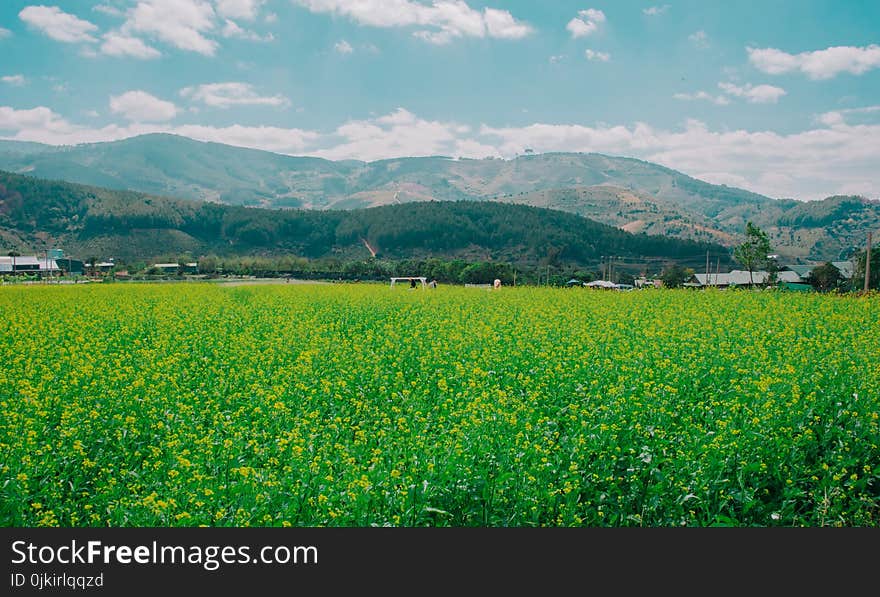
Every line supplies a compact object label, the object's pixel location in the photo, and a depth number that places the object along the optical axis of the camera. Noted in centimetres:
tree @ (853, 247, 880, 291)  5966
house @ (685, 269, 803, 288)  11794
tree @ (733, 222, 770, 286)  6428
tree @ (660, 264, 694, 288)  8331
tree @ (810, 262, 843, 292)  6430
